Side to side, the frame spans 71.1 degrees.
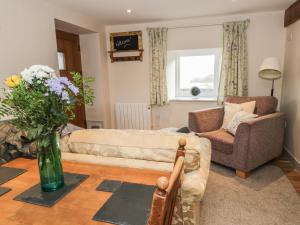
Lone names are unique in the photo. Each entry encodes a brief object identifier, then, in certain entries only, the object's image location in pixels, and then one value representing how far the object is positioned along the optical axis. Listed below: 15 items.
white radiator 4.06
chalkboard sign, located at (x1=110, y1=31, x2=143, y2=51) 3.91
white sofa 1.21
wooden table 0.76
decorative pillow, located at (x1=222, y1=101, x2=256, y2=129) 2.94
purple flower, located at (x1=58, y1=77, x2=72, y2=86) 0.90
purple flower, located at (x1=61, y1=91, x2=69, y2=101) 0.88
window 3.84
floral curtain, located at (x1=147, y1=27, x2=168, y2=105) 3.76
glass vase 0.91
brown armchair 2.39
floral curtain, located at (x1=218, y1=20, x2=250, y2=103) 3.42
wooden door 3.53
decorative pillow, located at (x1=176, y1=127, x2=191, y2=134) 2.42
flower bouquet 0.82
